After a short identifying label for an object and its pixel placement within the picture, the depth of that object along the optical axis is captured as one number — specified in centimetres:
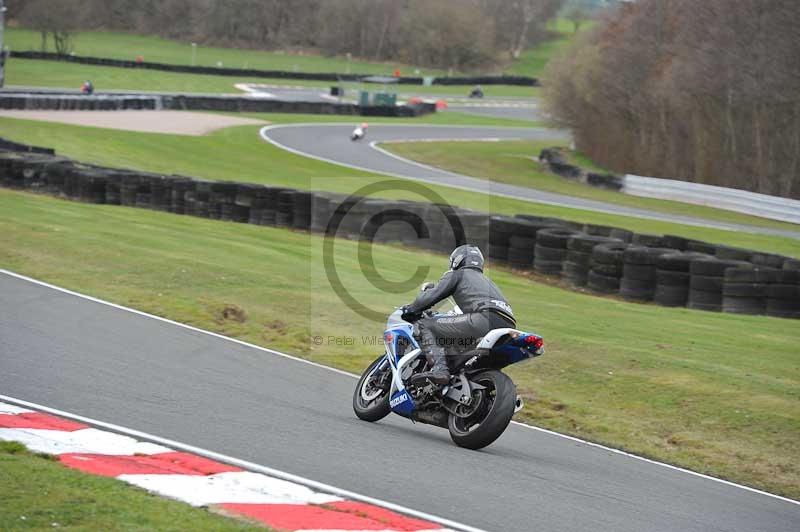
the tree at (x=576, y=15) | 13938
